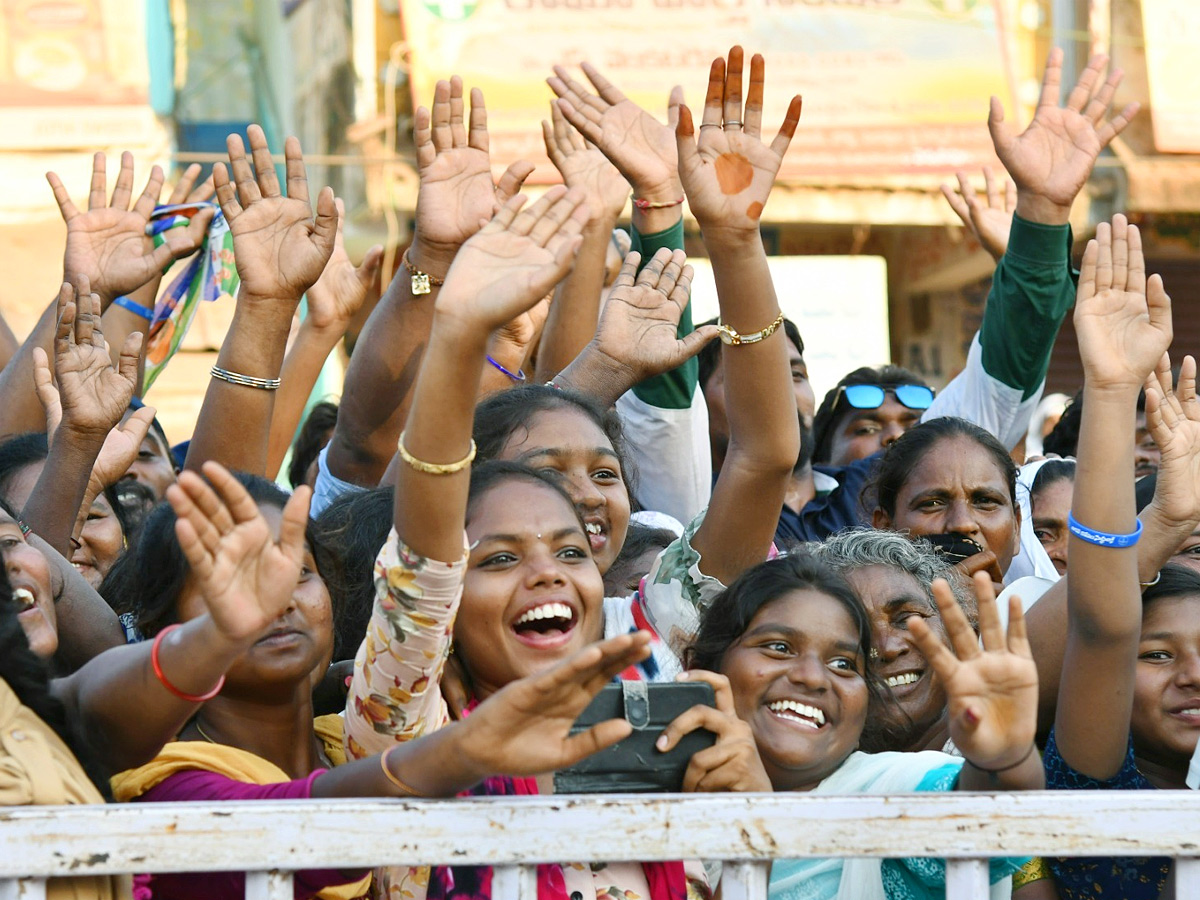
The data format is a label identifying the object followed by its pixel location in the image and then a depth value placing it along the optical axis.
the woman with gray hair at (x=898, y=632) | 5.55
